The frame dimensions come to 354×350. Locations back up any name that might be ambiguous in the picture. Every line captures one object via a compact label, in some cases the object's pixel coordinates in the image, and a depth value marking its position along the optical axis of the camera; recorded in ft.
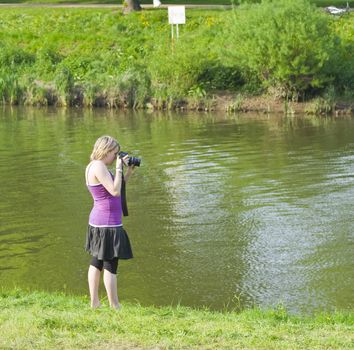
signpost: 138.31
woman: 34.76
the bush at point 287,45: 116.47
